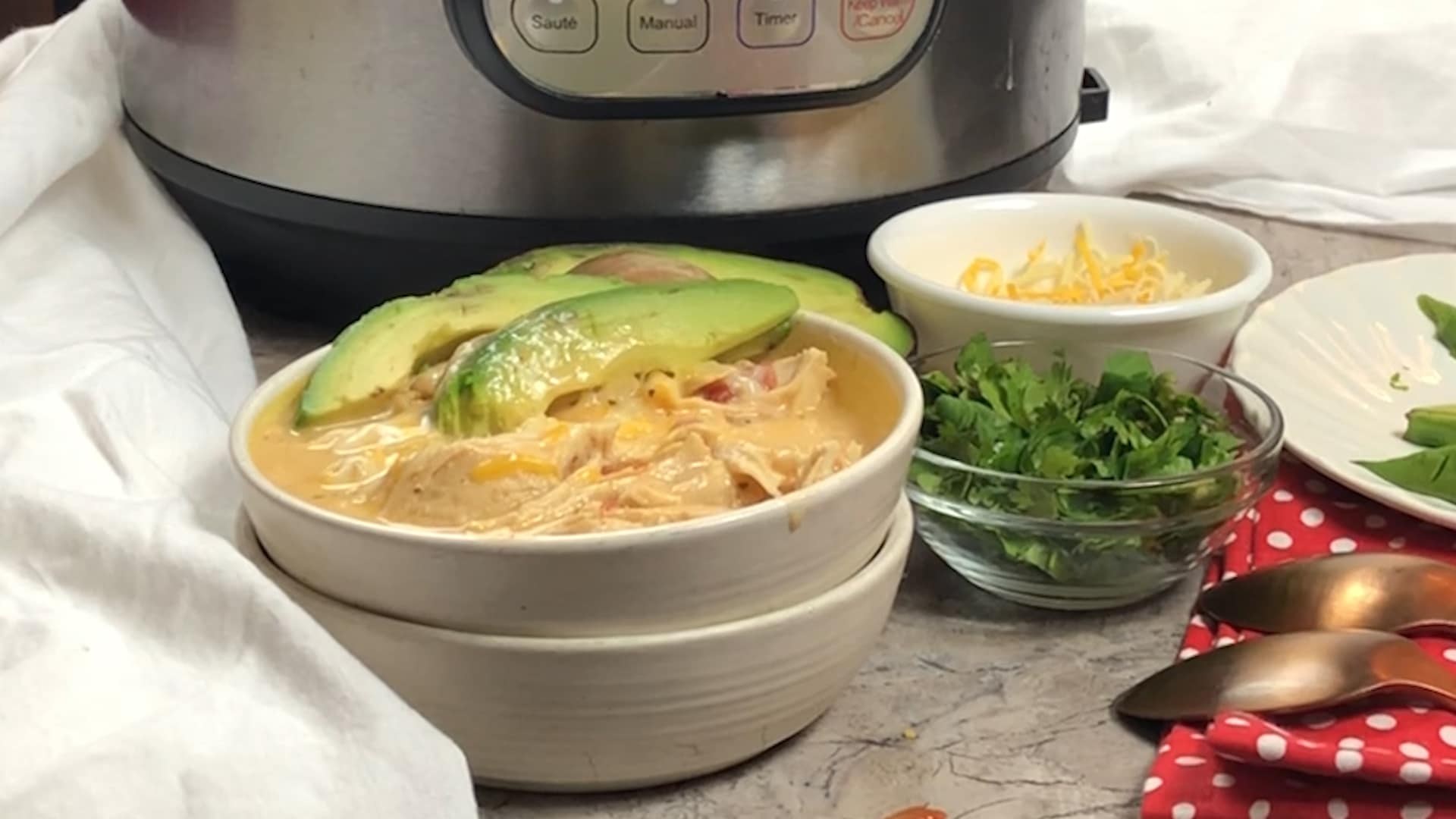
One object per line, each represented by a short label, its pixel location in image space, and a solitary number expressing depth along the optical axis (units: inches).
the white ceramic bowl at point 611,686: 15.4
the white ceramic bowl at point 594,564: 14.9
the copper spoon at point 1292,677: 16.9
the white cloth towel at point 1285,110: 35.8
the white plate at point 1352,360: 23.7
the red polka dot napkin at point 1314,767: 15.6
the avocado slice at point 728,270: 21.5
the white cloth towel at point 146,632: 14.1
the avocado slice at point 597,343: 17.8
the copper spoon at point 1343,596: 19.1
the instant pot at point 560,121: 23.1
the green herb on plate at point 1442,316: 27.5
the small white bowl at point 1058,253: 22.7
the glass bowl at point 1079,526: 19.5
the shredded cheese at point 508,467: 16.4
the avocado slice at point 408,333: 18.0
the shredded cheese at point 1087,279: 24.9
